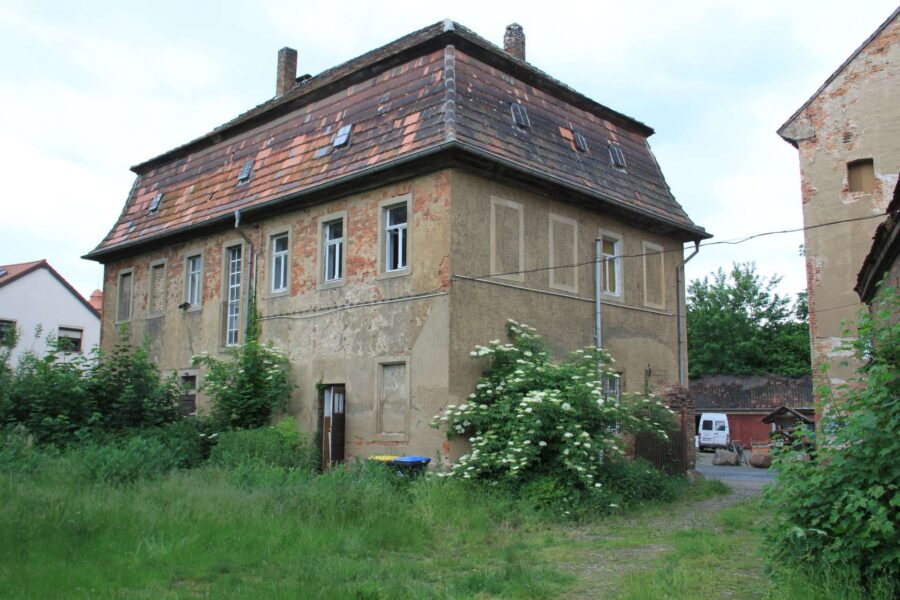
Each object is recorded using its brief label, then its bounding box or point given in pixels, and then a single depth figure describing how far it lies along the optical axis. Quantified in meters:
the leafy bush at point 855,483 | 6.36
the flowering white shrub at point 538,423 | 13.63
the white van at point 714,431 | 42.09
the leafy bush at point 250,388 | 17.58
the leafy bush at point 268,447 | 15.11
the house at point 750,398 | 44.88
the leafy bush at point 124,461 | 12.15
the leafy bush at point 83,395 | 16.75
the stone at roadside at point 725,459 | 32.03
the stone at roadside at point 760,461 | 30.26
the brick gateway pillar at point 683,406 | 18.83
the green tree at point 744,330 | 52.06
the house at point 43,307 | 41.06
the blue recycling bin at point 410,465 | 14.01
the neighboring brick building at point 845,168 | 19.42
